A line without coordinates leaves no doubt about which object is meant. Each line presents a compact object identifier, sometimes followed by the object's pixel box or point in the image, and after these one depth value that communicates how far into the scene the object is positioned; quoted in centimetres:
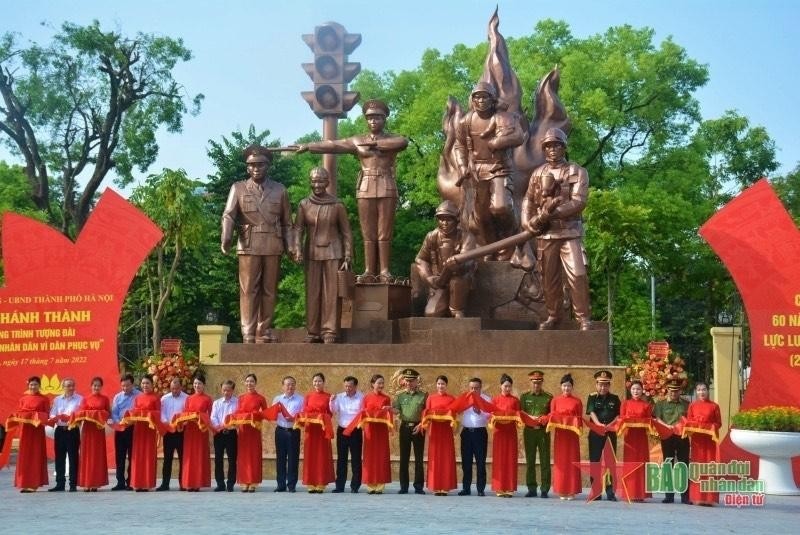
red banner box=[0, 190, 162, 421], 1586
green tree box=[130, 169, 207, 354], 2714
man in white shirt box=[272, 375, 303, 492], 1302
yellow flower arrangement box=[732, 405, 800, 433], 1325
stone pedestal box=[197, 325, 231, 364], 2142
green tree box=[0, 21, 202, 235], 3103
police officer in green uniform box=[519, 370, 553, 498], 1273
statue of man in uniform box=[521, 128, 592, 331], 1381
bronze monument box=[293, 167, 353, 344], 1476
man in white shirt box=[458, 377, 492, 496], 1280
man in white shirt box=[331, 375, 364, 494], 1307
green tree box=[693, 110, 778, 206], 4000
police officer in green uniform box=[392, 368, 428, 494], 1291
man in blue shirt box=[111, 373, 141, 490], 1345
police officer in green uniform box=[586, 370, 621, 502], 1262
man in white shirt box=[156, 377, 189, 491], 1331
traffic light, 1605
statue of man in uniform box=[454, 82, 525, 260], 1488
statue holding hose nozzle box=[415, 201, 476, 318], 1468
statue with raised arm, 1532
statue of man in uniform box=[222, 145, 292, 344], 1492
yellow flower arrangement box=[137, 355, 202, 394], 1494
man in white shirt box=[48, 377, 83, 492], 1333
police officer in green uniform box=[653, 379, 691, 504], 1254
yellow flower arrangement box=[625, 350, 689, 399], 1489
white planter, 1317
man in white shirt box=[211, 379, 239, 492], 1303
